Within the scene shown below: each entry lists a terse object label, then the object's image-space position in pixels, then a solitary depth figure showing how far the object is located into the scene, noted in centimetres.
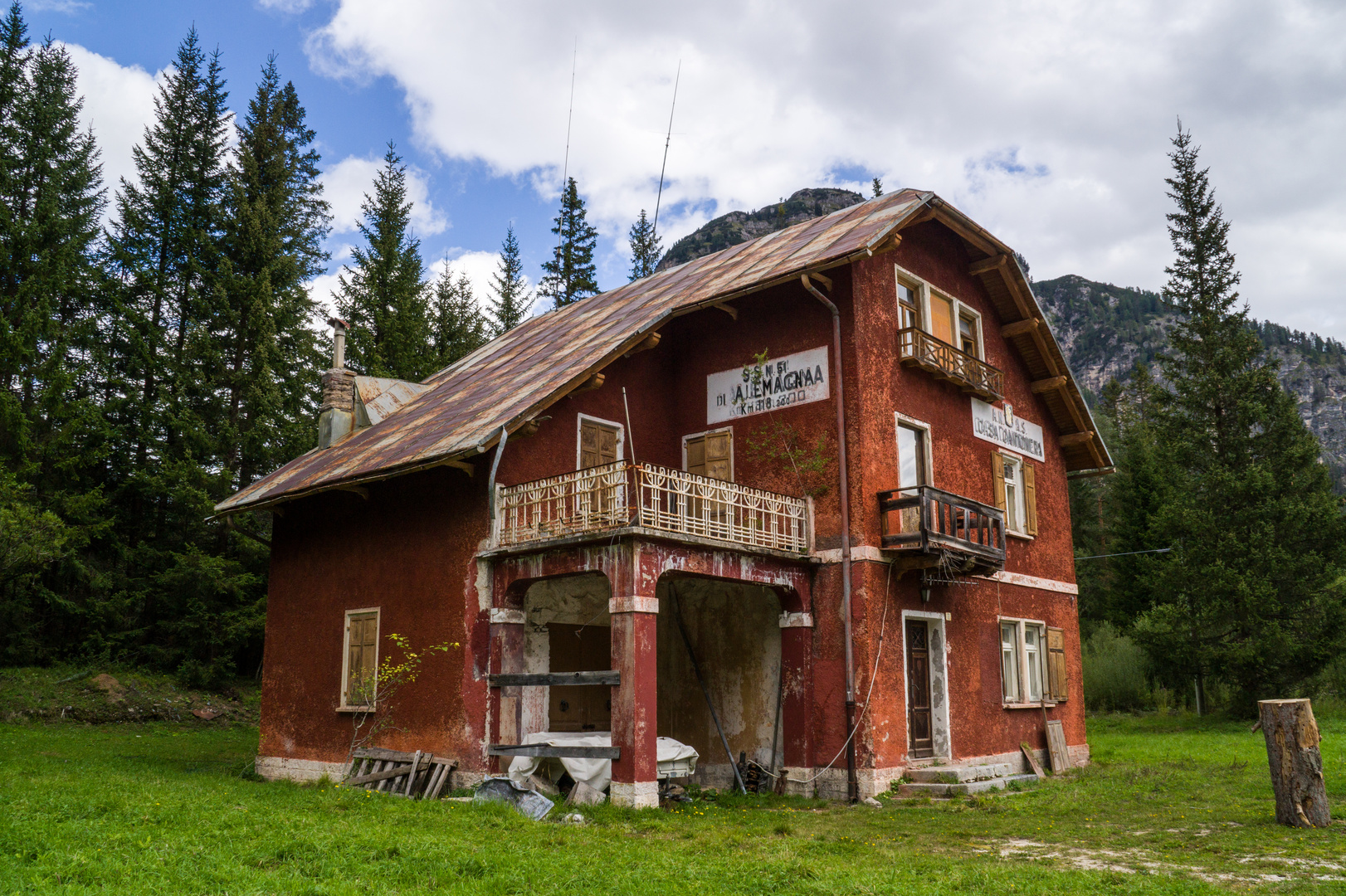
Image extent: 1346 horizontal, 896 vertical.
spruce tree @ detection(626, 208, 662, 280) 5091
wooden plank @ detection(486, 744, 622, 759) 1263
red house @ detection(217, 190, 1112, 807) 1418
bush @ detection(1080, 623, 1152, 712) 3434
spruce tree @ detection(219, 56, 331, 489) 2856
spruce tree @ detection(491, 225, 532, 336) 4294
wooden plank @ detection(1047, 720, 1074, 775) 1853
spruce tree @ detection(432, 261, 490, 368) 3788
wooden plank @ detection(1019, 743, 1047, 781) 1772
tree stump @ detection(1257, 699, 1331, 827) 1070
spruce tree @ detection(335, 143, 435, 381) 3375
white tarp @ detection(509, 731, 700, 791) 1291
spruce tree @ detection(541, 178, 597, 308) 4378
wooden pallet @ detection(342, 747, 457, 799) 1399
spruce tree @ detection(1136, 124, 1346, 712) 2916
